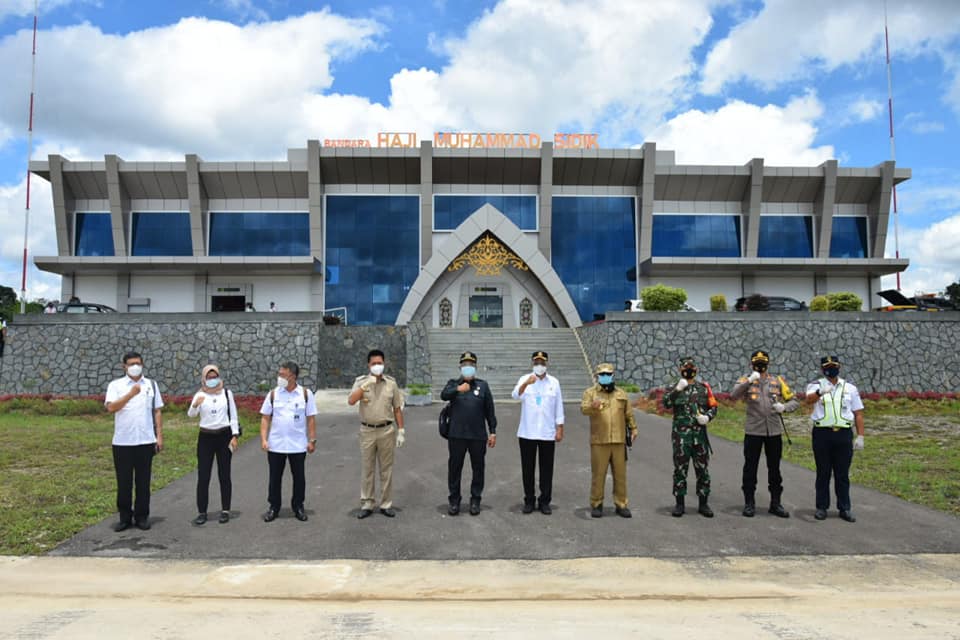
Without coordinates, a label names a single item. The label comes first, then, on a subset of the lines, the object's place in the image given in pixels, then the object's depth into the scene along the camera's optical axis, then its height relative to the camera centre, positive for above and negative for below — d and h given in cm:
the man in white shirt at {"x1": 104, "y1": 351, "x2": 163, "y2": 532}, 637 -101
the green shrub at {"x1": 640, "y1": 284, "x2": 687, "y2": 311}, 2008 +172
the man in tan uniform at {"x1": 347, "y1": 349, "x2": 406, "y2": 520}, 682 -94
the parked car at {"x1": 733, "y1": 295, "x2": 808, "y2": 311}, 2248 +184
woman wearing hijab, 659 -97
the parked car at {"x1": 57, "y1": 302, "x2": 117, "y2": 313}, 2130 +143
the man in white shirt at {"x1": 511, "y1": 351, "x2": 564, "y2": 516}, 691 -90
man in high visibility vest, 677 -100
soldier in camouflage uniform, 681 -99
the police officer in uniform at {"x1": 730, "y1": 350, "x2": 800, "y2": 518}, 682 -87
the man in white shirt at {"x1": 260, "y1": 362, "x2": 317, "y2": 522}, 671 -100
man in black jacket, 689 -91
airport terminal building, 2867 +603
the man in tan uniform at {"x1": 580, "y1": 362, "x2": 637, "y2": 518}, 678 -101
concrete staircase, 1966 -23
